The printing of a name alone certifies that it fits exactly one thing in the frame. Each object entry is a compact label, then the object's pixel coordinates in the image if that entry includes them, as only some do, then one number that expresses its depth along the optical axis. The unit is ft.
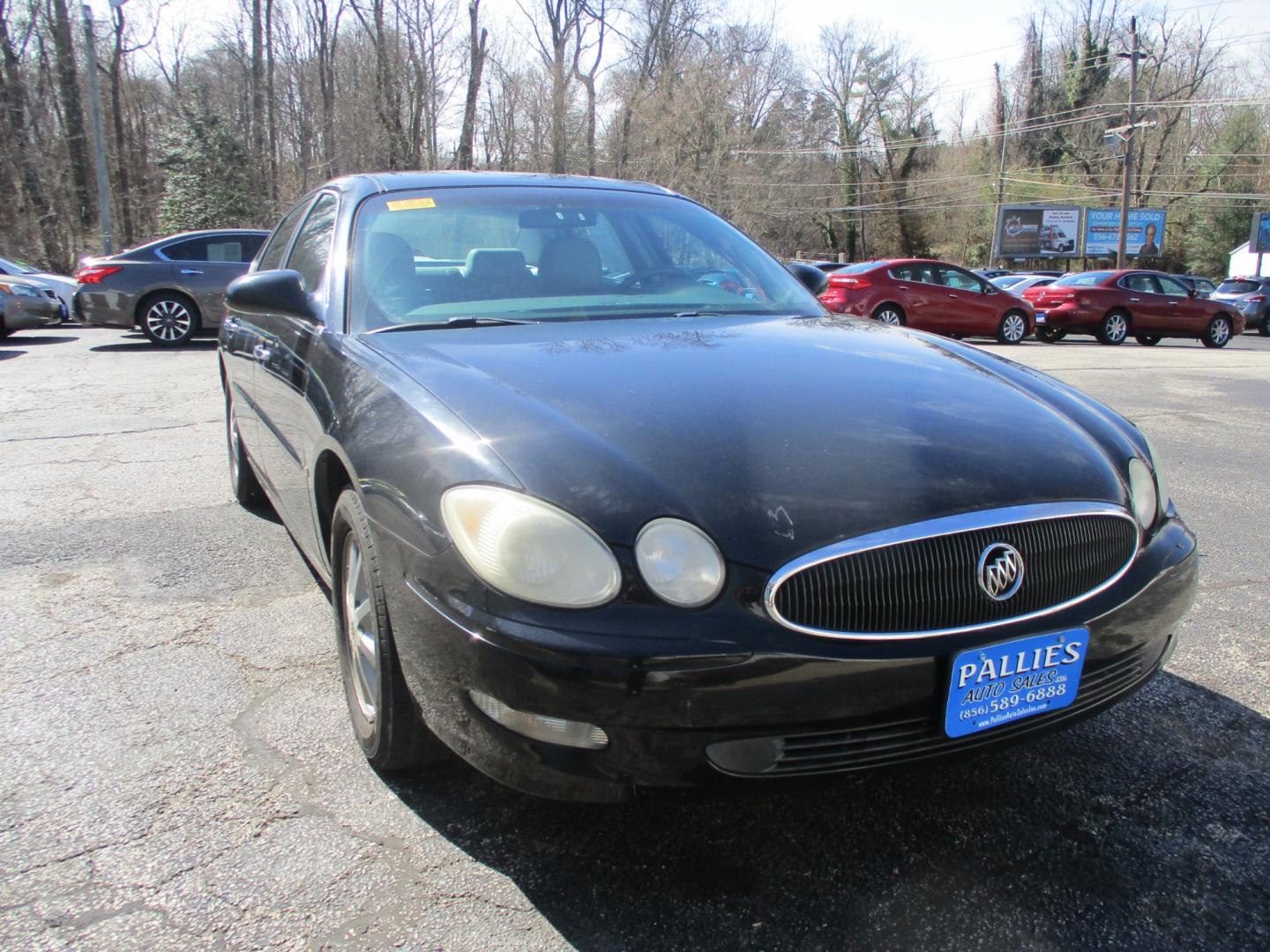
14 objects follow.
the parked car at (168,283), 39.68
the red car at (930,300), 50.52
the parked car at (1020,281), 81.11
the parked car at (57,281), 52.54
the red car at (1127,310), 58.18
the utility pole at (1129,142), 109.19
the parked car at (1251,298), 80.23
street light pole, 61.26
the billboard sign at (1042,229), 155.12
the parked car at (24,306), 41.81
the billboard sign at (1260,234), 127.44
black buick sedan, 5.48
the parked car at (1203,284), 81.25
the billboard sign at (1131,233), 146.92
